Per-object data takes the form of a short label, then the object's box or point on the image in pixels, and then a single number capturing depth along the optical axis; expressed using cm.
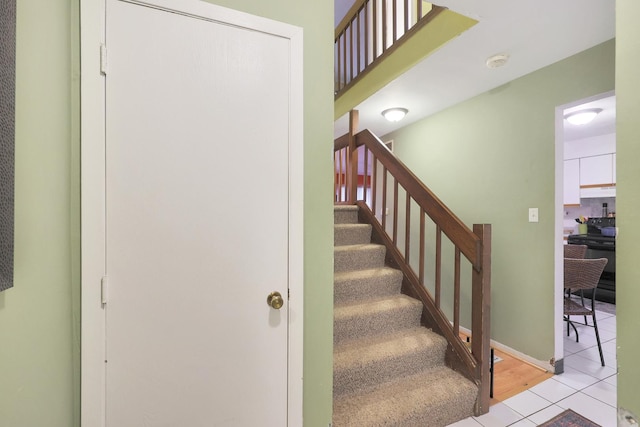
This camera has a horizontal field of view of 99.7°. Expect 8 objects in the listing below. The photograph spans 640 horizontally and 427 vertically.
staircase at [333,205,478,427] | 157
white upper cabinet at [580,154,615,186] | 417
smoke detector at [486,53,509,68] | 207
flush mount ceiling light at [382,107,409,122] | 317
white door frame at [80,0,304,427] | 87
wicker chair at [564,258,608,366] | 234
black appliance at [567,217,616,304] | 379
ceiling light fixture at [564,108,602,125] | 295
